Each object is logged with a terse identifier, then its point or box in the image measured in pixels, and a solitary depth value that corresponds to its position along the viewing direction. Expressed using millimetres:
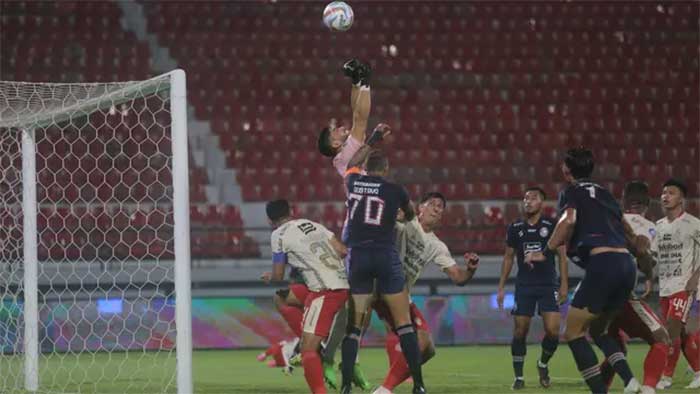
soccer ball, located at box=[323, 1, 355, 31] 19750
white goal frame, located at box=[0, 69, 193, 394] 15789
